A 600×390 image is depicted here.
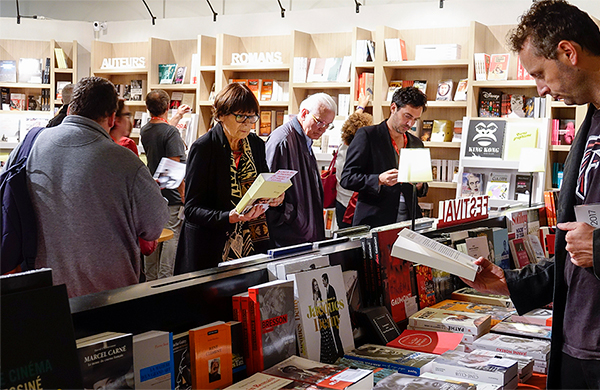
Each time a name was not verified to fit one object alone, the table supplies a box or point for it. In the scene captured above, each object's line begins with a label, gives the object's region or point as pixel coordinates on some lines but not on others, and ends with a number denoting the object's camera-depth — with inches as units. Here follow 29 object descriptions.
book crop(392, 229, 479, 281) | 71.7
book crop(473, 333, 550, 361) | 85.8
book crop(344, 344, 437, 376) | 76.9
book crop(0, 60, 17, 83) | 357.1
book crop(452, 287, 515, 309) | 112.5
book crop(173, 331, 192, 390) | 63.8
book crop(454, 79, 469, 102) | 255.4
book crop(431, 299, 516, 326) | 104.0
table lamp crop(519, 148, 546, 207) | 177.8
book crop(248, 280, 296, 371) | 71.0
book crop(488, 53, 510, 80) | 243.1
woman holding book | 110.0
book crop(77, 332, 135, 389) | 53.6
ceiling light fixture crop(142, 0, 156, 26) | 343.9
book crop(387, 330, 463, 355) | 87.5
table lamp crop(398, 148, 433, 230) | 132.8
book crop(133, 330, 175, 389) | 59.5
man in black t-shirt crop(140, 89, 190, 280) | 198.8
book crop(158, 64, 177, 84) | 329.1
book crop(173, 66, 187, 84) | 328.5
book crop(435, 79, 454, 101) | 260.4
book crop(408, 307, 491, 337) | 93.5
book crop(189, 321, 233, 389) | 65.3
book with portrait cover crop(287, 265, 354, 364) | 77.5
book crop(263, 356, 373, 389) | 66.2
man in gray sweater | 85.4
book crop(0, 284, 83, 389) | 46.3
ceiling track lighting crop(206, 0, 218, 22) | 322.3
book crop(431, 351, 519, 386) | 74.6
